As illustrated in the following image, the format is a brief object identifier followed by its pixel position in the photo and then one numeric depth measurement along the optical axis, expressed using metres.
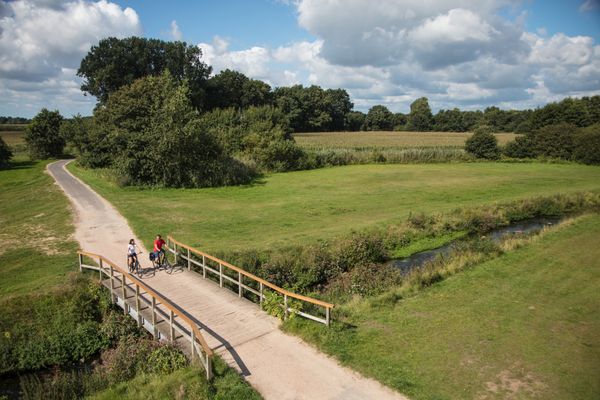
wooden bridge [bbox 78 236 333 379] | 12.12
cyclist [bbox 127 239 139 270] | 18.16
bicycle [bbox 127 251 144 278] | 18.25
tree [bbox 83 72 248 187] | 39.75
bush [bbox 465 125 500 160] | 67.62
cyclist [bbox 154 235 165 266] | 18.89
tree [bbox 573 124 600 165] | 61.56
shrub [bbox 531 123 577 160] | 65.50
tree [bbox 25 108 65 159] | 67.50
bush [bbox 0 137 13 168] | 57.00
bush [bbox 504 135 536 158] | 68.50
